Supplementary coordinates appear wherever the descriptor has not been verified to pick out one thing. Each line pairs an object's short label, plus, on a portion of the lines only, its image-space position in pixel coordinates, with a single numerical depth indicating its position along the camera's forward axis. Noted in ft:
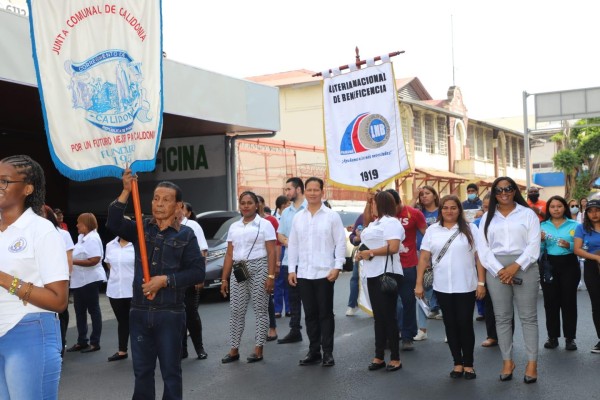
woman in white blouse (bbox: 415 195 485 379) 24.81
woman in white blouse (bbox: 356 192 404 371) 26.48
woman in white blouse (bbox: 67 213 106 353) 32.12
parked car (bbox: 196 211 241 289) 47.80
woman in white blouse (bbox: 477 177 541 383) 24.03
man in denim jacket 17.88
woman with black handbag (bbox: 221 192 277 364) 29.12
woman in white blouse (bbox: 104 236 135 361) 29.71
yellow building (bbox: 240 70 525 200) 118.62
